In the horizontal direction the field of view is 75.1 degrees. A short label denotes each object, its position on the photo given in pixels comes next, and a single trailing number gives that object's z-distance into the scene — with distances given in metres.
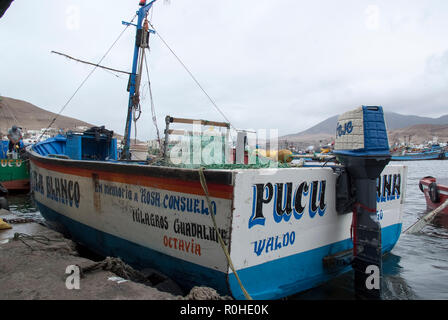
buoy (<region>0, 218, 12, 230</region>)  4.92
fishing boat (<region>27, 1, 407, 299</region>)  2.53
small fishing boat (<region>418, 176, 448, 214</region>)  9.27
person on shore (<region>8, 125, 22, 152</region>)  13.13
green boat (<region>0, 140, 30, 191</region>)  11.62
